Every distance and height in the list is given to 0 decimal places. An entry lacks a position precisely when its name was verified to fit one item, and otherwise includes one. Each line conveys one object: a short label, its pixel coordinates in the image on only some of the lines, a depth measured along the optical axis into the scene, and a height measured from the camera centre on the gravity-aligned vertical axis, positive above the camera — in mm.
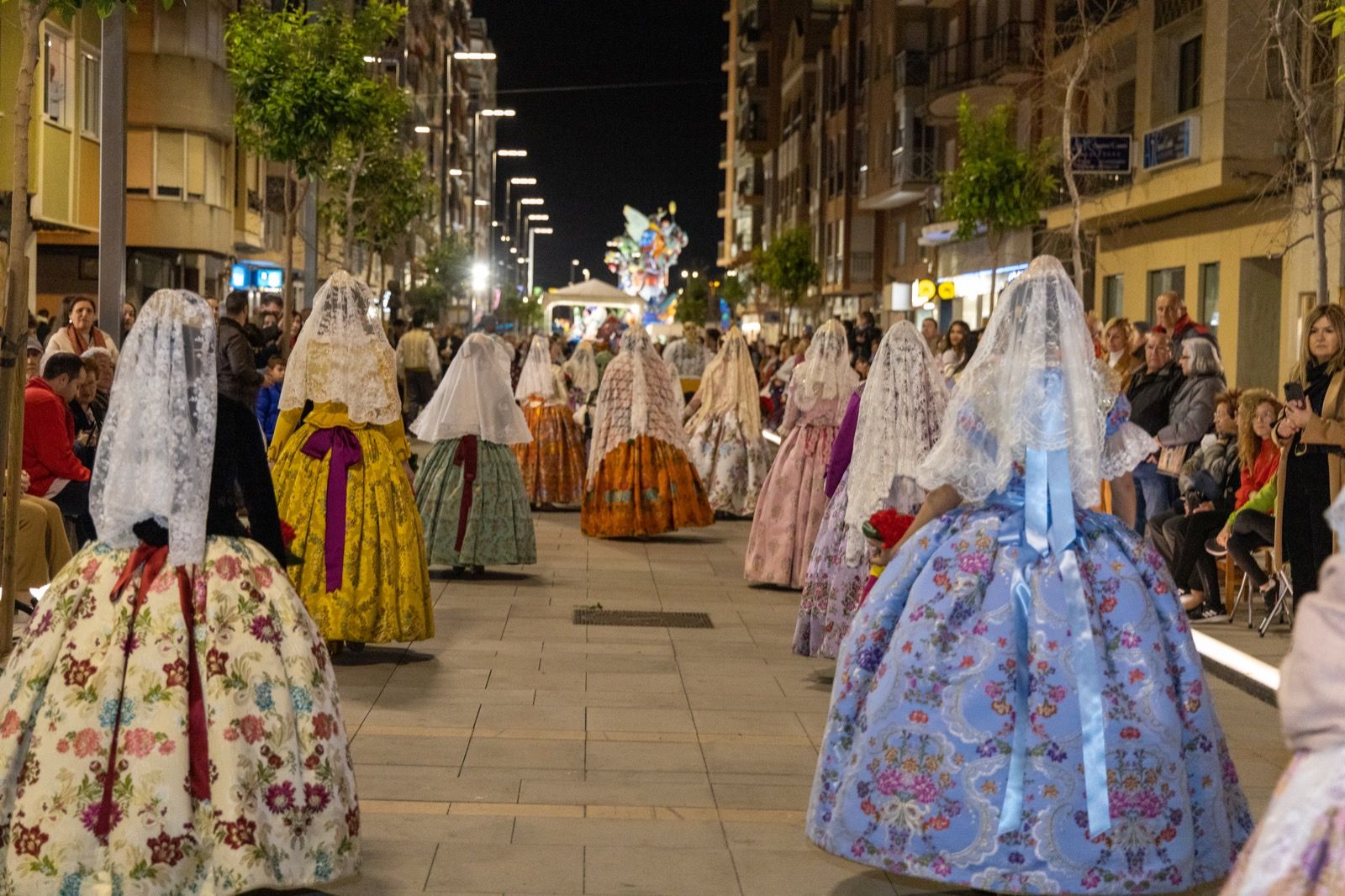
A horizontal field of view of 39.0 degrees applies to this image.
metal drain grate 12078 -1610
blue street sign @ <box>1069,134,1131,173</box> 23375 +2847
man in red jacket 10602 -515
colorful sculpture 114000 +7222
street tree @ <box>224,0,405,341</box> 26312 +3866
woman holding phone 10297 -382
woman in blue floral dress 5523 -925
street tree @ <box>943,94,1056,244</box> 33500 +3481
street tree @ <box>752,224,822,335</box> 64812 +3717
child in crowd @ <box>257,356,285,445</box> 19094 -393
